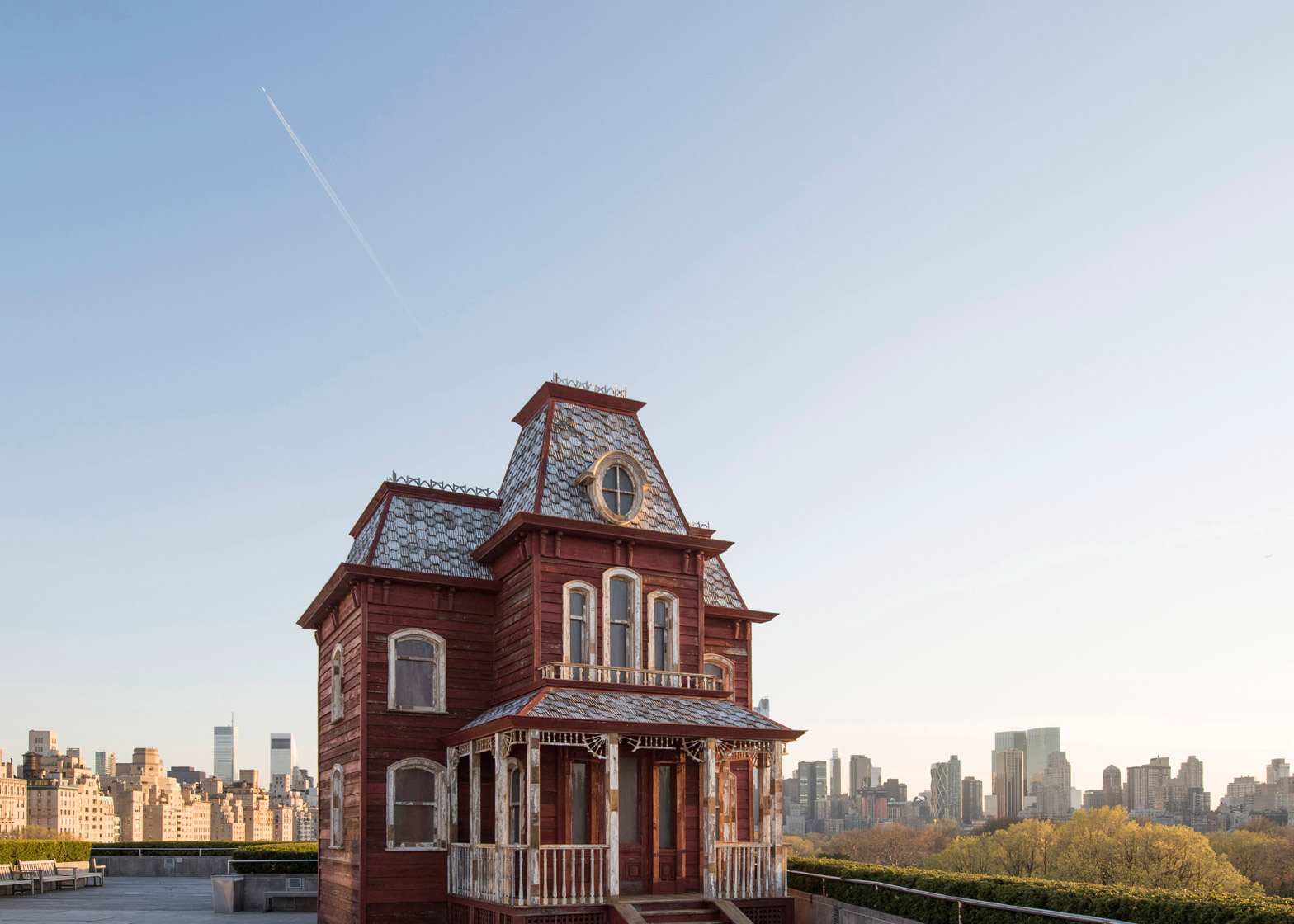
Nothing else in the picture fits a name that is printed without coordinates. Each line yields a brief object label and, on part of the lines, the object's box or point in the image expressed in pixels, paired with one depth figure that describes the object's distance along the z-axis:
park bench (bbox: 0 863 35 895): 30.83
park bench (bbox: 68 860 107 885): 34.81
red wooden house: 17.97
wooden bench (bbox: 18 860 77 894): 32.25
